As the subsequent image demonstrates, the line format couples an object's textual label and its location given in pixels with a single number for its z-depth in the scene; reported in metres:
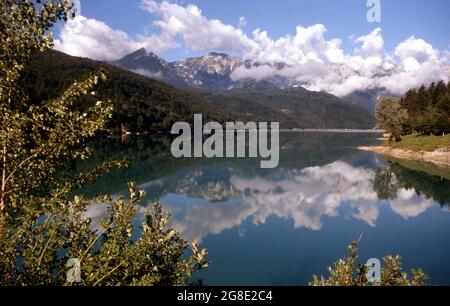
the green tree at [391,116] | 118.90
